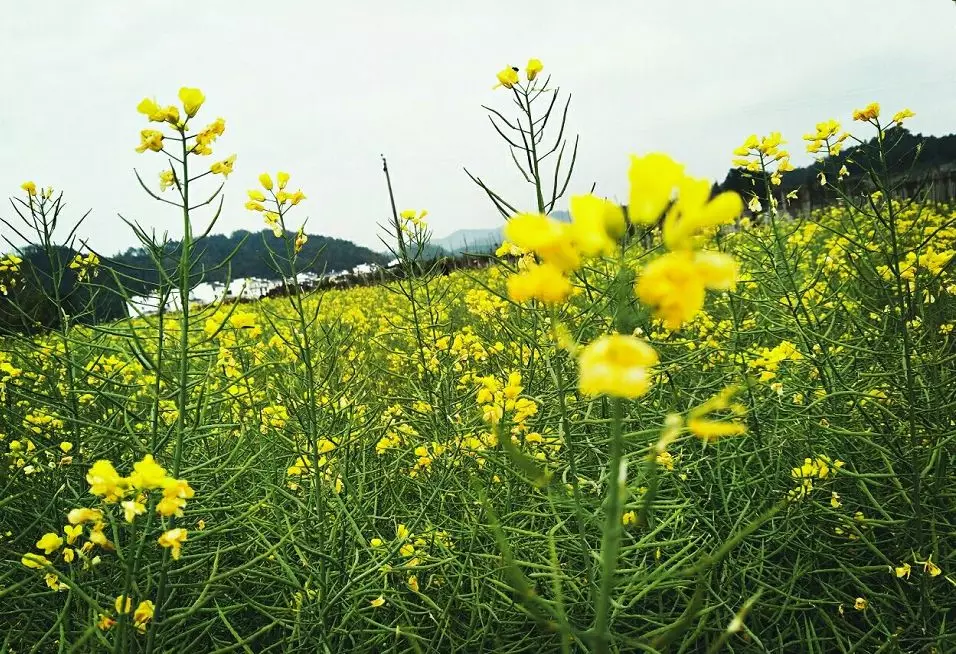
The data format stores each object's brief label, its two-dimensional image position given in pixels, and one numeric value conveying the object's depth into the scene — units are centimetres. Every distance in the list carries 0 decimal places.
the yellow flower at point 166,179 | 47
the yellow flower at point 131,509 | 33
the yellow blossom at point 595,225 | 21
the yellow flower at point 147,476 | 33
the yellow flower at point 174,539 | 34
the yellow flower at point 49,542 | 38
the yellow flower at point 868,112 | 58
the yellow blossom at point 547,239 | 21
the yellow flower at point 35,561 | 37
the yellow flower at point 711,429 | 20
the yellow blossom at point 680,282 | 20
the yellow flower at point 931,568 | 50
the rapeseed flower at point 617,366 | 19
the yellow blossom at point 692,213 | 20
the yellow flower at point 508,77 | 47
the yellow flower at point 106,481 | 34
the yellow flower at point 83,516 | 35
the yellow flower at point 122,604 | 32
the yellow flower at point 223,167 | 48
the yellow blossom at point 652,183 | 20
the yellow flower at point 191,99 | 43
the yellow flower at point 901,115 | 60
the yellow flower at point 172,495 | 33
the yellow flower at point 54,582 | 41
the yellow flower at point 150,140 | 44
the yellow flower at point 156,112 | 43
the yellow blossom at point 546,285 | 21
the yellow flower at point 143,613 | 39
